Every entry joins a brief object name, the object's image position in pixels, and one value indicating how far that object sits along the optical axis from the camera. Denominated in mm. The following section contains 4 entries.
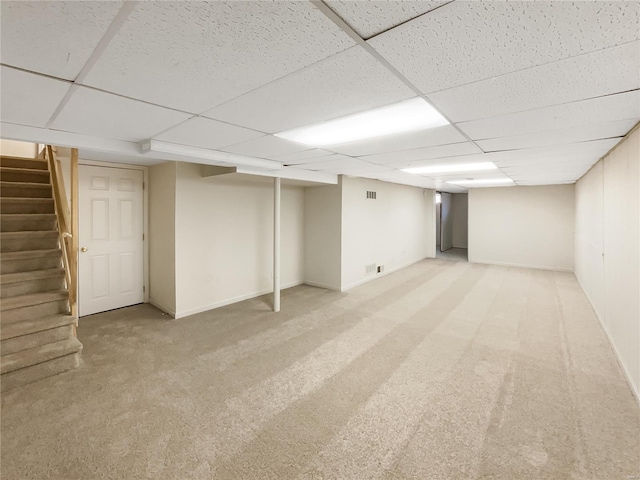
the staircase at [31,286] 2640
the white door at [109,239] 4047
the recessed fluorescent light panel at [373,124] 1929
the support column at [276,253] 4418
